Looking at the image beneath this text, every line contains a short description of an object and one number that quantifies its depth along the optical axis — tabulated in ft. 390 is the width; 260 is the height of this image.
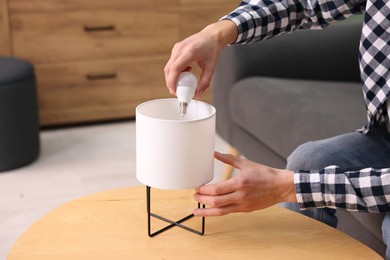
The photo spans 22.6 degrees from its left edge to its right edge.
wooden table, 7.81
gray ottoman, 13.82
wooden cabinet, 15.77
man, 7.91
